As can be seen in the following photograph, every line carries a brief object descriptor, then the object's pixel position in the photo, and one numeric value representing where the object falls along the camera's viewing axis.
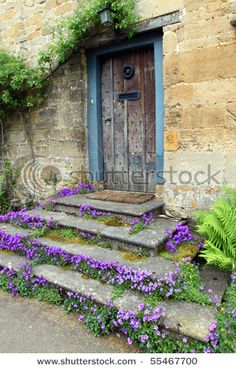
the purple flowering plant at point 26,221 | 3.44
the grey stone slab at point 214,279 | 2.17
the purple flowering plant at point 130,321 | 1.77
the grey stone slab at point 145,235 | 2.71
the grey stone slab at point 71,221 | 3.16
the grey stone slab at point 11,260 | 2.87
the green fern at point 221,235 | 2.28
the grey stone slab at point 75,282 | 2.26
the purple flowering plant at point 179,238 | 2.75
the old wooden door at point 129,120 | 3.97
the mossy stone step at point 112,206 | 3.31
